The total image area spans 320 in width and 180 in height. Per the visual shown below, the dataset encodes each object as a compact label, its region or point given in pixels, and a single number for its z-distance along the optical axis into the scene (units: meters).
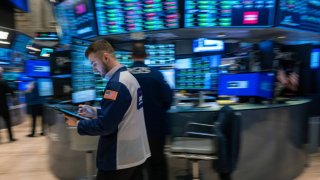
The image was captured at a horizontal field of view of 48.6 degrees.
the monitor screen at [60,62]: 4.49
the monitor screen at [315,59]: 6.25
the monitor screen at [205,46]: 6.36
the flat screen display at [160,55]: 5.68
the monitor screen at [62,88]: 4.56
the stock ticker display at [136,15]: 4.91
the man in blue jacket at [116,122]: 2.09
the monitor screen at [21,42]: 11.53
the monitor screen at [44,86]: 6.55
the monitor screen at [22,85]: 12.27
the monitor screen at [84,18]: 5.14
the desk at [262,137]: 3.69
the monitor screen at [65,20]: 5.61
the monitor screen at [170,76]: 5.24
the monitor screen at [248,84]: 3.85
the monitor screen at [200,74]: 5.04
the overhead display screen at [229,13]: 4.83
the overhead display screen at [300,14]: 4.89
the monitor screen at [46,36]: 11.87
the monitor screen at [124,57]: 4.96
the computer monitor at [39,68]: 6.25
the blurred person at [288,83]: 4.86
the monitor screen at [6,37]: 11.02
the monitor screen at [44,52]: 7.15
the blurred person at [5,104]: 7.30
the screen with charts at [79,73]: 3.89
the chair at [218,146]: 2.83
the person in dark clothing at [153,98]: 3.23
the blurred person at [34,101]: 7.61
